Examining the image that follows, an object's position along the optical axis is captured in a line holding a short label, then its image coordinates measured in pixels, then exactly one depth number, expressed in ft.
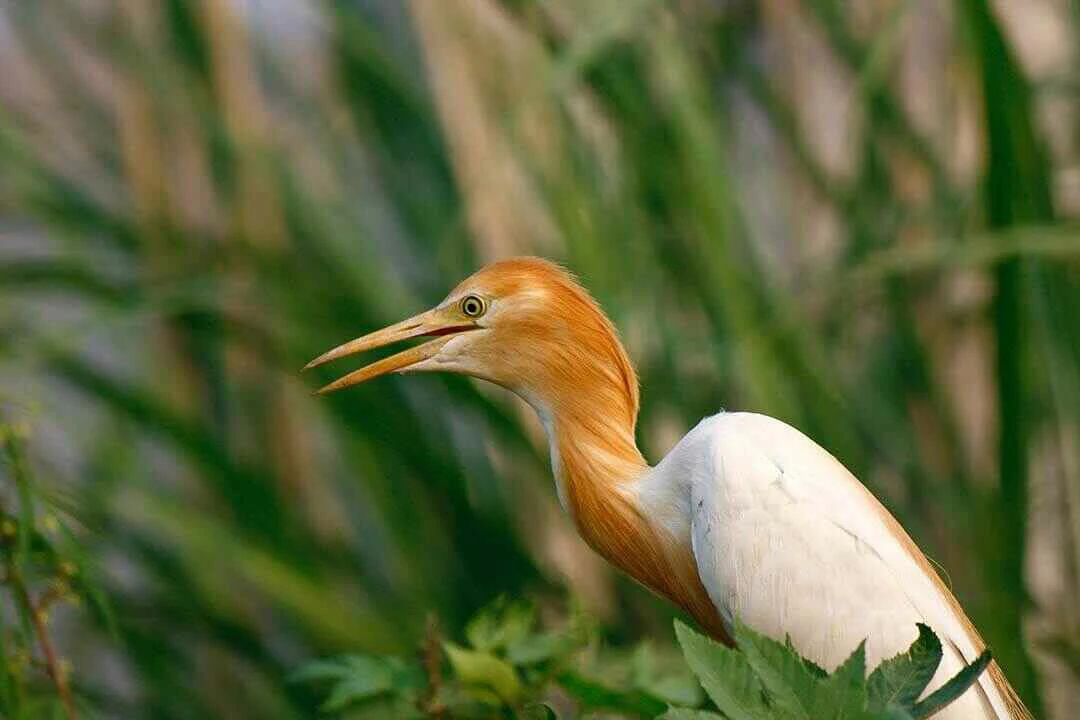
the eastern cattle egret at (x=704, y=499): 21.14
